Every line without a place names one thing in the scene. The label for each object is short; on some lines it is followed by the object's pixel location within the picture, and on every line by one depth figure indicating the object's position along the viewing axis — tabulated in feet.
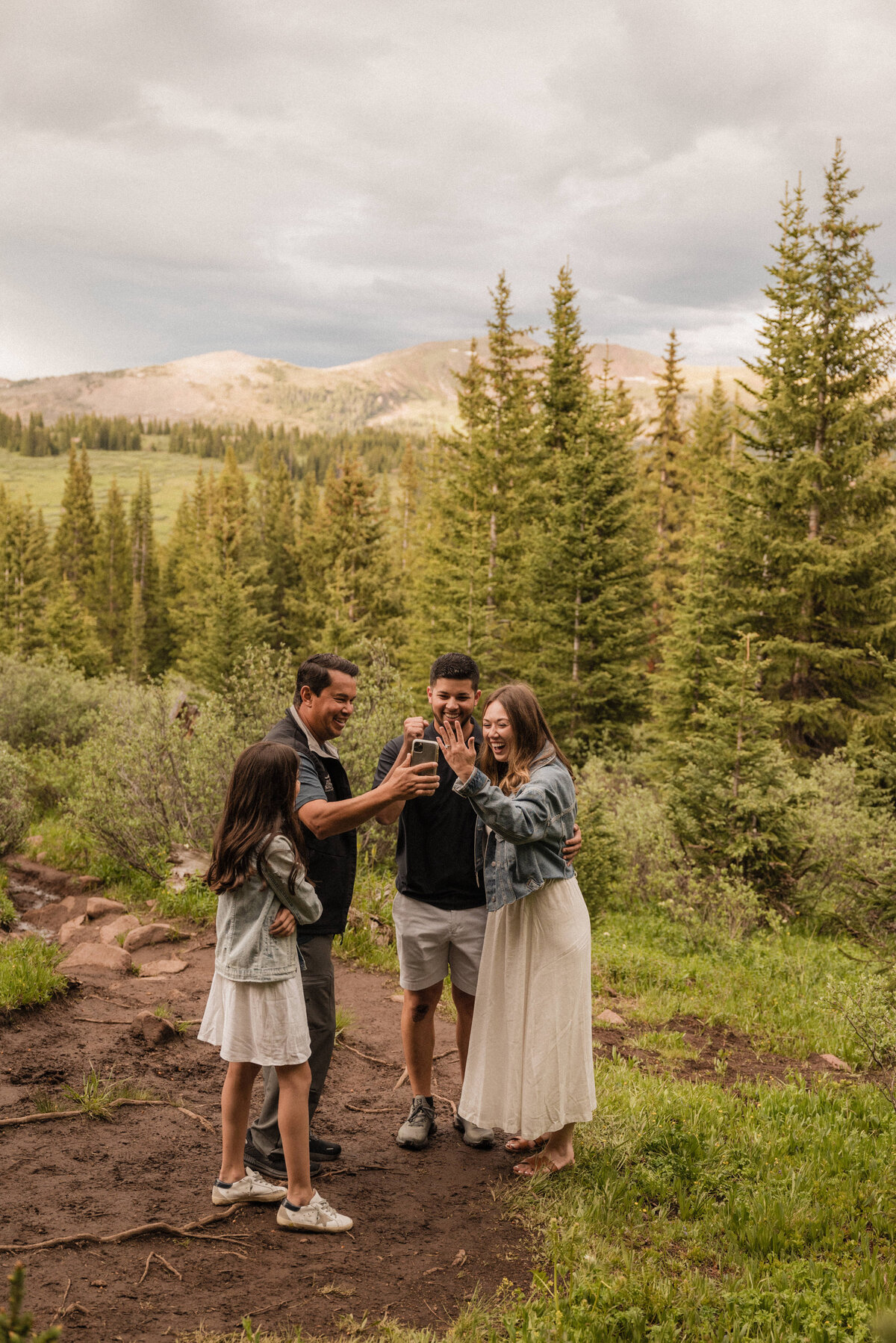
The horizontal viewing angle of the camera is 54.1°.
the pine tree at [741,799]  33.09
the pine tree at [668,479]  124.26
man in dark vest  13.52
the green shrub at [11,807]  38.63
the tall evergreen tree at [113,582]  206.06
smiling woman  13.38
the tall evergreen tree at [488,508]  92.89
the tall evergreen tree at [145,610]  196.03
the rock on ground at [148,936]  26.09
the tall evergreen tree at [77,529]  228.84
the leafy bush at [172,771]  33.04
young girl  12.10
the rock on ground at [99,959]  23.66
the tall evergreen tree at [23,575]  168.49
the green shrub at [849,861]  24.56
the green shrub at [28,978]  19.56
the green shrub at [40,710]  61.21
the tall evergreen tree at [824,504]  66.80
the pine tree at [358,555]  127.54
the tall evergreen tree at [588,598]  77.15
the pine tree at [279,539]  167.64
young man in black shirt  14.79
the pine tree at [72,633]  157.48
